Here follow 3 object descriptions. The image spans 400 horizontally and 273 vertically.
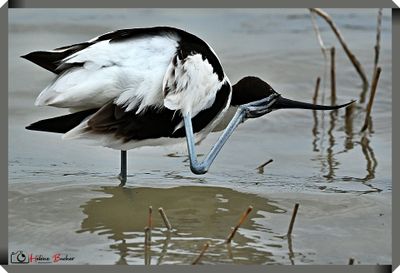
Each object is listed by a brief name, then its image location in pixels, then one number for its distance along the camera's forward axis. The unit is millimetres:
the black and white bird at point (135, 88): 8508
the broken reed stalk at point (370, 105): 11250
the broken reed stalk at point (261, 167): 10461
